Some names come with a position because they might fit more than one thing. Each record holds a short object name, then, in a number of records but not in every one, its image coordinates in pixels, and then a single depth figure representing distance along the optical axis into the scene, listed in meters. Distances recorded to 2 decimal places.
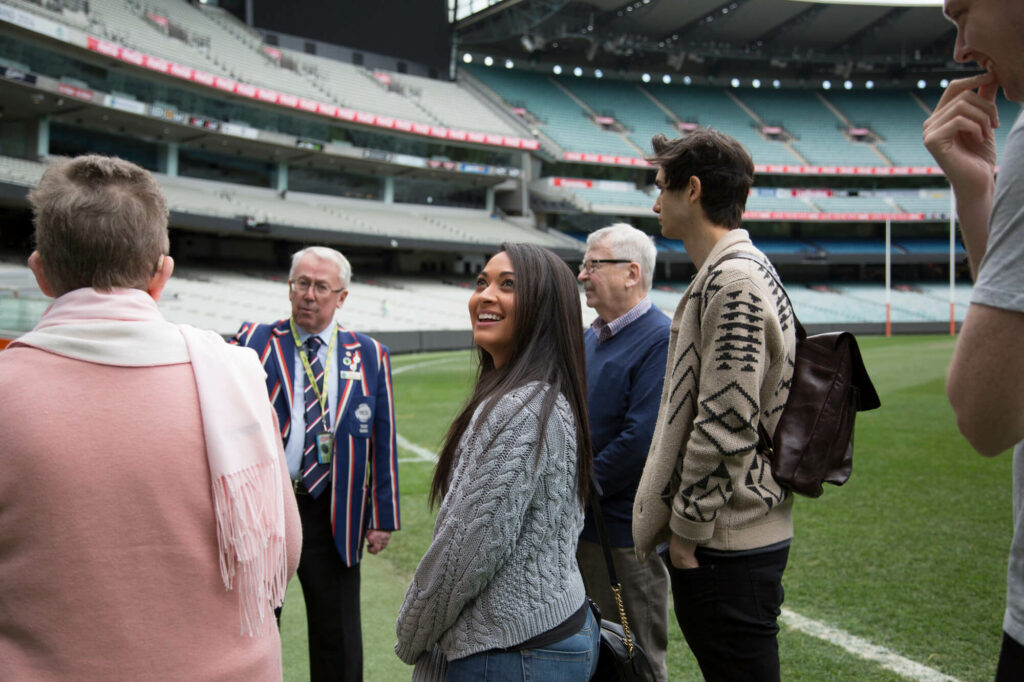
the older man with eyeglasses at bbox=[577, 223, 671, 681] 3.27
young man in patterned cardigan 2.17
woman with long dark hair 1.85
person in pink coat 1.52
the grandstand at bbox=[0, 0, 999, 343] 32.44
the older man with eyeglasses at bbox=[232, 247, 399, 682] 3.47
